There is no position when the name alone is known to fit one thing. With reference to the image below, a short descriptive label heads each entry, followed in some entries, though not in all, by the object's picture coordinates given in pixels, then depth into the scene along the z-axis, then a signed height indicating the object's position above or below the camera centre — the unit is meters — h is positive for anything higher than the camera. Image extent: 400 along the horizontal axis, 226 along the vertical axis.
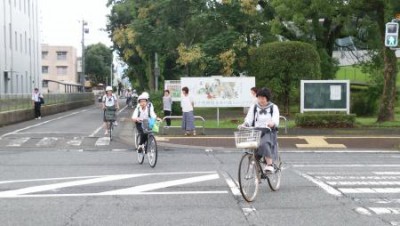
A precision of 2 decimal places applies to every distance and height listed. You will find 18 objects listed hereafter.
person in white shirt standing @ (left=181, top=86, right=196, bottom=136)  20.00 -0.73
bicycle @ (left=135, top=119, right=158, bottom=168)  13.14 -1.34
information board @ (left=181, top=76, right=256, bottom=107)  23.42 -0.03
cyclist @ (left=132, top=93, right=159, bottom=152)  13.65 -0.57
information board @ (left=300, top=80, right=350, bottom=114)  22.27 -0.16
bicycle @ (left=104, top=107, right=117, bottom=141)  19.83 -0.87
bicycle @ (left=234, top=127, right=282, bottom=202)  8.74 -1.14
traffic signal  18.45 +1.91
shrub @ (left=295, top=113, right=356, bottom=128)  21.41 -1.07
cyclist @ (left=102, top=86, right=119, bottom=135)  20.03 -0.32
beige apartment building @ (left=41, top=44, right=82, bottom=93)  110.88 +5.43
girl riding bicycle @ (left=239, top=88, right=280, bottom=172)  9.28 -0.50
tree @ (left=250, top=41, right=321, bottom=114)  28.44 +1.35
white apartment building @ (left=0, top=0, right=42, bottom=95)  50.72 +4.48
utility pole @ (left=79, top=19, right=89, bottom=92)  64.86 +6.89
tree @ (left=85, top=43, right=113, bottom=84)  121.00 +6.13
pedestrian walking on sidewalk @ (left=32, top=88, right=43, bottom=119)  31.86 -0.66
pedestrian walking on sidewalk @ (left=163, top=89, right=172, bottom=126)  24.00 -0.53
